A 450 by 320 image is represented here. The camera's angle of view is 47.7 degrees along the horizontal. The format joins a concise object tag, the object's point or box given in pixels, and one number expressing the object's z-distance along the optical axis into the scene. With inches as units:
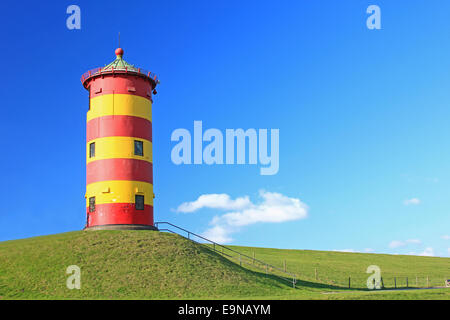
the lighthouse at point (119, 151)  1519.4
